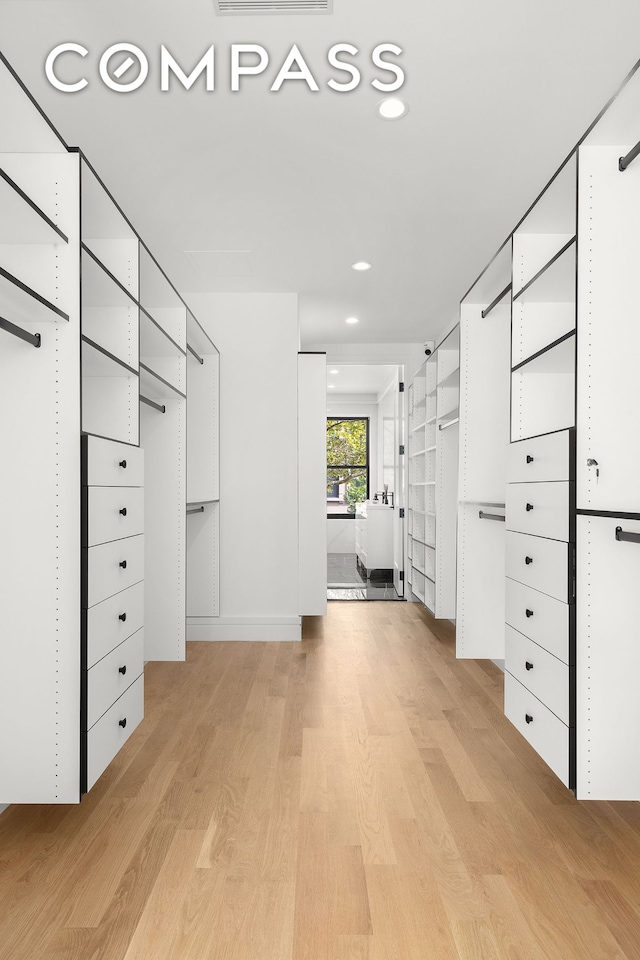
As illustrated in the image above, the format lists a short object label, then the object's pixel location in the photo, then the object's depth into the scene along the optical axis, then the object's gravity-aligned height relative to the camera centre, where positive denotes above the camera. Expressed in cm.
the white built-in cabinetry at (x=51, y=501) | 199 -8
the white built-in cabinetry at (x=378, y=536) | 782 -70
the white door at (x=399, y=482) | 678 -5
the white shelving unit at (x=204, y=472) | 485 +3
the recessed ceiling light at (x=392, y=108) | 260 +147
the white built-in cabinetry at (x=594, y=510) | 201 -10
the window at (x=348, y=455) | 1099 +37
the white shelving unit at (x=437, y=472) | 483 +5
